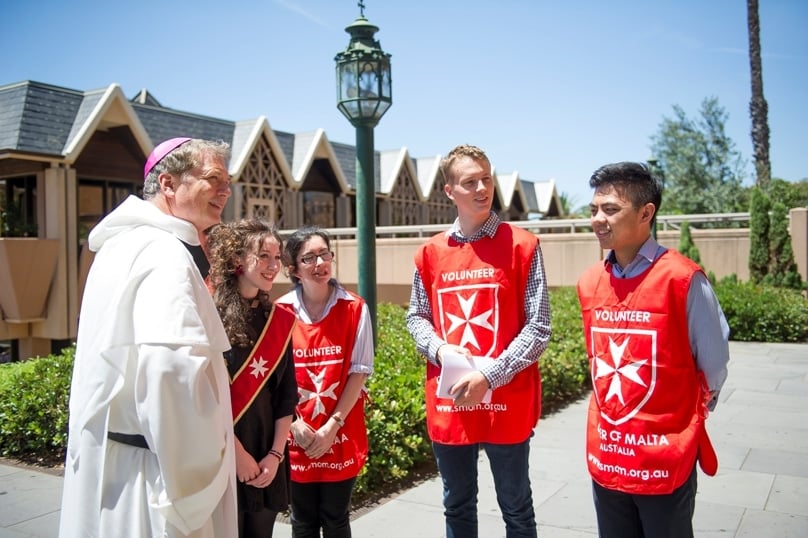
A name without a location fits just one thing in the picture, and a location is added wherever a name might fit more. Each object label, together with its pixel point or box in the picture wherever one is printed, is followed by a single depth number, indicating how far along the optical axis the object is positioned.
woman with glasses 3.50
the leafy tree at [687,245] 18.03
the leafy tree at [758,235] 17.45
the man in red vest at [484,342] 3.22
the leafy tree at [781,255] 17.38
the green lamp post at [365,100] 7.01
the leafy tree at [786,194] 28.77
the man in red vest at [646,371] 2.75
